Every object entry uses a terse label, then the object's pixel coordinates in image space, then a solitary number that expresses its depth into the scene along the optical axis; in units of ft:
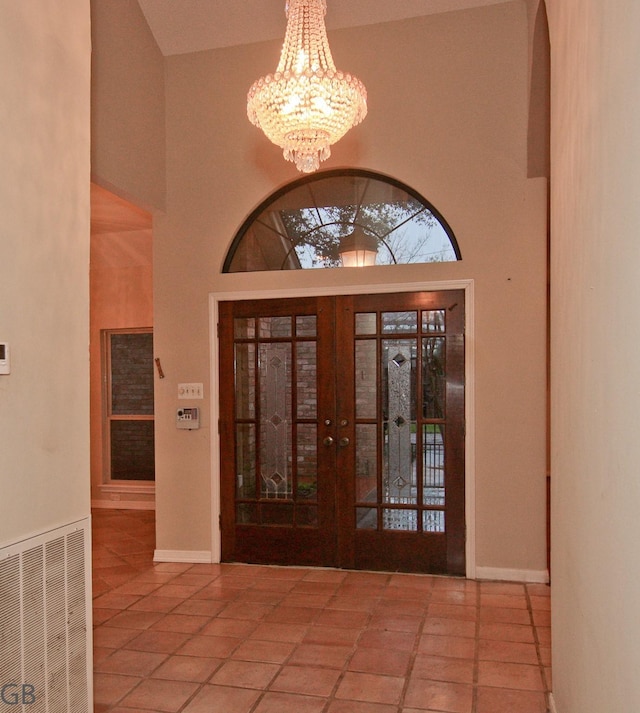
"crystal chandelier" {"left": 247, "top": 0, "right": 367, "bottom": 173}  10.44
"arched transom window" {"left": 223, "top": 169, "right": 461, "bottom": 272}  15.58
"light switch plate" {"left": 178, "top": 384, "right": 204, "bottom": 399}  16.61
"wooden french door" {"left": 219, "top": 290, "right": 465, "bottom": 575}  15.20
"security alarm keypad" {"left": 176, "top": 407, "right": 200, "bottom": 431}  16.52
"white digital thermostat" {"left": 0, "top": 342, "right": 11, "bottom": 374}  7.16
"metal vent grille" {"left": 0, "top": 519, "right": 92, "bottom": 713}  7.06
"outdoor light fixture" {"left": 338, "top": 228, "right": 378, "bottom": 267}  15.79
